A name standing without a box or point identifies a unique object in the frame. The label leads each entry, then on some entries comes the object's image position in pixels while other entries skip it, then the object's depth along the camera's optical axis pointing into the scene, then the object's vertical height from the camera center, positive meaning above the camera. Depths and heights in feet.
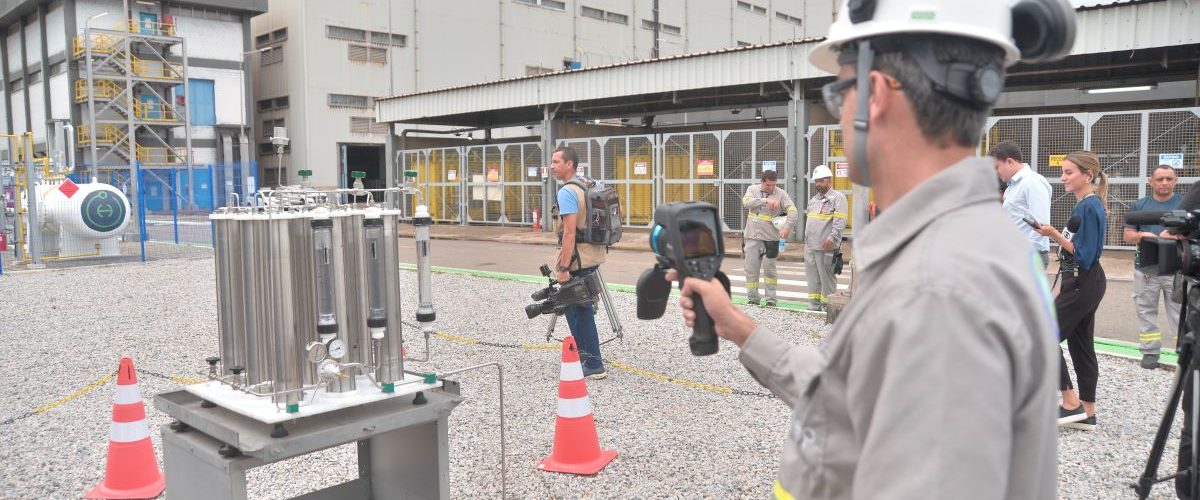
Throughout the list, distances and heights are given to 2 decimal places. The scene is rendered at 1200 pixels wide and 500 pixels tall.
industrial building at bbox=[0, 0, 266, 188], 129.80 +18.81
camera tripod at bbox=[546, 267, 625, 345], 25.91 -4.13
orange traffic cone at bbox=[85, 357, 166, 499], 14.78 -4.61
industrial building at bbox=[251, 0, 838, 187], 136.15 +23.59
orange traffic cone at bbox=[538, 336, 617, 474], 15.92 -4.52
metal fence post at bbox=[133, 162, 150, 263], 55.44 -1.83
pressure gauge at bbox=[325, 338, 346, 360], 10.62 -1.99
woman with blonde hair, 17.89 -2.58
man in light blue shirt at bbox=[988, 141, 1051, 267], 20.15 -0.15
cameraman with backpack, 22.94 -1.82
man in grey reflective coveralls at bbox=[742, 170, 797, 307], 36.17 -1.78
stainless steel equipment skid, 9.96 -3.16
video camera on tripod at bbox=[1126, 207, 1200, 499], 12.60 -2.25
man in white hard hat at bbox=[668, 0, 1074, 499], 3.77 -0.54
